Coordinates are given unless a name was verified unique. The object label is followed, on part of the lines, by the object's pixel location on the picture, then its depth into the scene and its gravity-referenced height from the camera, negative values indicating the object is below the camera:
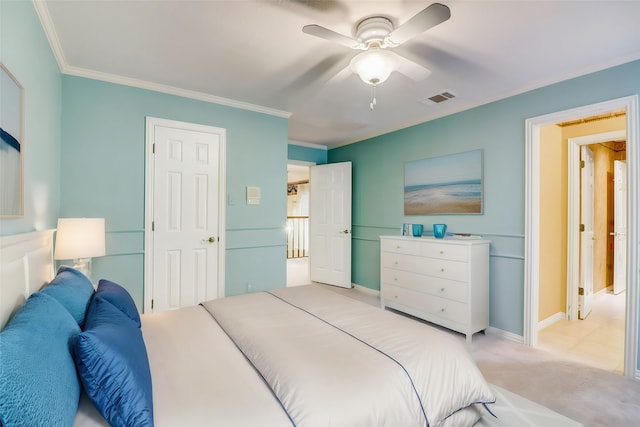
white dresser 3.00 -0.69
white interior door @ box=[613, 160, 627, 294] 4.28 -0.09
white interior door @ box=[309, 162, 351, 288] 5.02 -0.15
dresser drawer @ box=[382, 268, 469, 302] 3.04 -0.75
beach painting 3.38 +0.38
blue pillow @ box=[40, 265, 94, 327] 1.38 -0.38
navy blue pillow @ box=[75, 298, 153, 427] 0.95 -0.54
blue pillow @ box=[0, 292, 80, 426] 0.70 -0.42
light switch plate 3.60 +0.24
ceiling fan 1.71 +1.03
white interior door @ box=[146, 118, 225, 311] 3.08 -0.01
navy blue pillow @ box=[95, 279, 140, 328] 1.59 -0.46
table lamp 2.16 -0.18
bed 0.92 -0.62
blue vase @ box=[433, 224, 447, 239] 3.41 -0.16
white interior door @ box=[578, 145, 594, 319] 3.55 -0.16
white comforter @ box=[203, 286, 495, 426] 1.11 -0.64
